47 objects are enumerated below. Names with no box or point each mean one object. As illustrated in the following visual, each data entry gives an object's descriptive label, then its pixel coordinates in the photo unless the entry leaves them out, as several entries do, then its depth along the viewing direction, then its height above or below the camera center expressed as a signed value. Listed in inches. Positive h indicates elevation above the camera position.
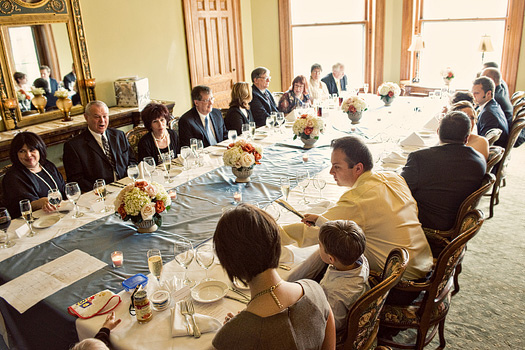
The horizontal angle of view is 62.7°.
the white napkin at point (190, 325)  65.9 -41.4
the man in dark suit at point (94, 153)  139.8 -32.4
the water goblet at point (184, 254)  76.9 -35.7
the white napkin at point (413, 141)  151.9 -36.7
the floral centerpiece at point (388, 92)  215.9 -28.2
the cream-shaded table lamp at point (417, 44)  278.2 -7.6
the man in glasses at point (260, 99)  211.8 -27.2
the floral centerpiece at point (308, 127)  151.1 -29.8
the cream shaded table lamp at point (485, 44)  253.0 -9.2
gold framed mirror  187.5 -1.0
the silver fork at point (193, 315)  65.6 -40.6
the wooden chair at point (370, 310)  63.8 -40.5
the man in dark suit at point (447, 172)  106.0 -33.4
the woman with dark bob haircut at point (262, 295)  53.9 -32.2
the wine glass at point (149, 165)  124.8 -32.6
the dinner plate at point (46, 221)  102.6 -38.8
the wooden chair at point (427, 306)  80.9 -53.8
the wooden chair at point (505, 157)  144.2 -44.8
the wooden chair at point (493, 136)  142.9 -34.6
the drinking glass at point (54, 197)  105.2 -33.7
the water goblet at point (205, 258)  78.2 -37.1
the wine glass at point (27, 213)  96.8 -34.2
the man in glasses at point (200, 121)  170.4 -29.4
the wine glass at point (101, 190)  108.3 -33.5
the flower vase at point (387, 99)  219.0 -31.8
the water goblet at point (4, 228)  92.4 -35.2
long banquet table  74.1 -40.1
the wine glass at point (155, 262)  75.4 -35.9
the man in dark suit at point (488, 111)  169.5 -31.6
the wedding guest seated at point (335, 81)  273.6 -27.5
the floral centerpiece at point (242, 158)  118.2 -30.4
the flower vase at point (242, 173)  121.9 -35.5
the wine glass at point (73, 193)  104.9 -33.0
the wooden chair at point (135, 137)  159.3 -31.5
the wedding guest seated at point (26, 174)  117.6 -31.8
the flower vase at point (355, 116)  184.1 -32.9
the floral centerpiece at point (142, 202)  91.3 -31.6
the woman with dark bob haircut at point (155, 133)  149.6 -29.3
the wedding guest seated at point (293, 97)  222.2 -28.5
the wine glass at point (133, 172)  116.3 -31.8
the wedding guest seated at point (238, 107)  188.7 -27.2
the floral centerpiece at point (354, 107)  181.6 -28.9
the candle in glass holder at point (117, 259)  84.6 -39.4
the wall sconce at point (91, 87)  216.8 -17.3
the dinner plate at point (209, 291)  73.7 -41.3
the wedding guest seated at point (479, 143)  131.8 -33.8
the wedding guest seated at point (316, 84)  254.4 -26.5
